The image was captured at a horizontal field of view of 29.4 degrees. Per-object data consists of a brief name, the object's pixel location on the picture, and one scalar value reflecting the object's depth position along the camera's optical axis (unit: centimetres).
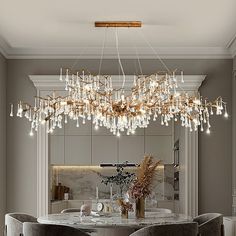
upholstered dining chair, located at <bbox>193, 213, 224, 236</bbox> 439
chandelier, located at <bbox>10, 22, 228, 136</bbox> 434
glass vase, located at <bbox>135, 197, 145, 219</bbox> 434
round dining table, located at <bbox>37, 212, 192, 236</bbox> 397
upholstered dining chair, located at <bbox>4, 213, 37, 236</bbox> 434
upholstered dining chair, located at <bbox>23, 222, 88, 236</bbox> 384
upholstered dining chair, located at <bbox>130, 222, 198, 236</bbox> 377
